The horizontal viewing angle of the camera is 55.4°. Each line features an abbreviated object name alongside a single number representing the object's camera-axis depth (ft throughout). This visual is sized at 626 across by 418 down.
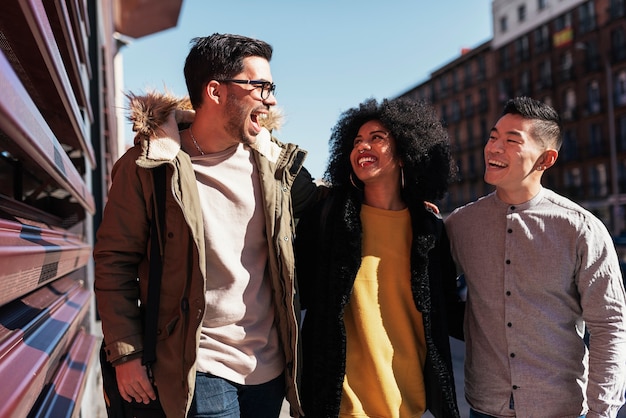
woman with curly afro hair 7.77
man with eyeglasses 6.48
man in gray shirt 7.26
